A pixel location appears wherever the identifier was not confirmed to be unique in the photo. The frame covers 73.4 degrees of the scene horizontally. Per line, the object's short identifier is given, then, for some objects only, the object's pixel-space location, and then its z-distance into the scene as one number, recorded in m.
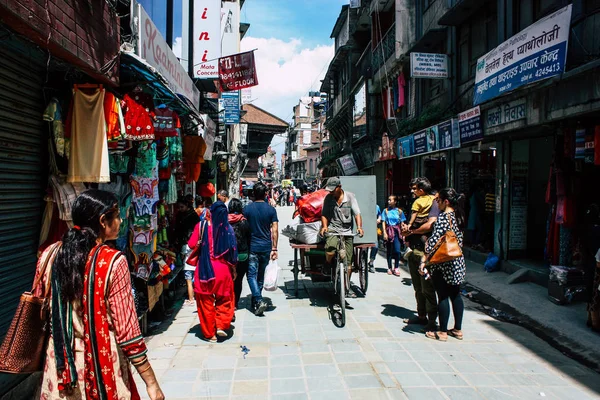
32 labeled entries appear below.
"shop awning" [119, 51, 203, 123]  4.93
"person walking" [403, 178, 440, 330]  5.25
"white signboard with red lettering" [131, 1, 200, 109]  5.79
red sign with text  11.41
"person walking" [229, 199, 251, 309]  6.11
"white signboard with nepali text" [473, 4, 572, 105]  6.32
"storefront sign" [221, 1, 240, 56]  16.39
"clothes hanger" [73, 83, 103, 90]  4.21
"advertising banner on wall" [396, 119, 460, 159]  11.04
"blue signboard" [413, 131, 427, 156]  12.97
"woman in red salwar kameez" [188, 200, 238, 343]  5.20
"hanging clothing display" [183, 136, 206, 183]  8.92
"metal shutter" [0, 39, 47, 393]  3.53
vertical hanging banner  10.81
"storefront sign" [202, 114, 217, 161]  9.53
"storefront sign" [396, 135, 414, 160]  14.27
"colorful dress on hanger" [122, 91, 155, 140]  4.51
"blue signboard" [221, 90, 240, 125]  16.97
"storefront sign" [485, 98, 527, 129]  8.21
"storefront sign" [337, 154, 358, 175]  24.48
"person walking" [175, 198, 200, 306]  7.91
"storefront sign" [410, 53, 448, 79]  11.79
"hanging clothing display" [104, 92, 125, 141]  4.32
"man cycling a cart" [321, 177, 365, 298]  6.20
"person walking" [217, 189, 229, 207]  7.91
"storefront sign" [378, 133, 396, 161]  16.66
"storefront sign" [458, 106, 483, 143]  9.72
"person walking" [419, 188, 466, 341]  4.89
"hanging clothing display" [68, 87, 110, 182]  4.05
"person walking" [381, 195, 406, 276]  9.16
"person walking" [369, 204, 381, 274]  9.61
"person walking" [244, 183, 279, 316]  6.26
